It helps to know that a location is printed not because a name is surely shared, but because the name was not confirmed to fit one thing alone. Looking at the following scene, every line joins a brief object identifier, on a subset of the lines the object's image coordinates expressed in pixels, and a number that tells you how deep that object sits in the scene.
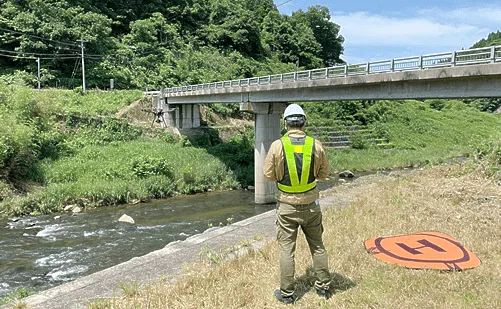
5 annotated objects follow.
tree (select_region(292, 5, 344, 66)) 85.00
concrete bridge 11.30
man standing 4.36
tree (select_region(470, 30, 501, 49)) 122.93
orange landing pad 5.39
